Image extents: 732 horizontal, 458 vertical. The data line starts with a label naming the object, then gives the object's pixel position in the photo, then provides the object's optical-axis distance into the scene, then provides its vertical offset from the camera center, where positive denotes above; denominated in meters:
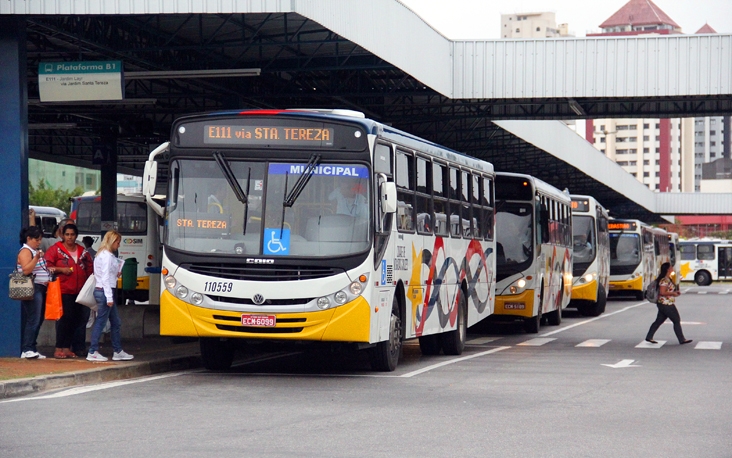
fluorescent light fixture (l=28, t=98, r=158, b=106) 28.03 +3.62
